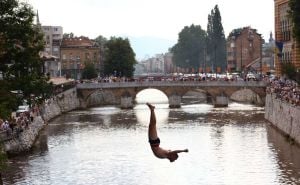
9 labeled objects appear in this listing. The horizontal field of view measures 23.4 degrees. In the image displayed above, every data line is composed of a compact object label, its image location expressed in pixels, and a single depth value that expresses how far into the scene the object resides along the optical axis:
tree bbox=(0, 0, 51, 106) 51.75
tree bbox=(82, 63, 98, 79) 147.38
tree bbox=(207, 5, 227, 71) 180.62
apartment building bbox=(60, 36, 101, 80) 180.12
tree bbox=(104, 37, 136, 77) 144.12
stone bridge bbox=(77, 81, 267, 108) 113.62
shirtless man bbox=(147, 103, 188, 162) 17.36
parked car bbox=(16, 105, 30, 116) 75.25
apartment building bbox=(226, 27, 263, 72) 185.62
